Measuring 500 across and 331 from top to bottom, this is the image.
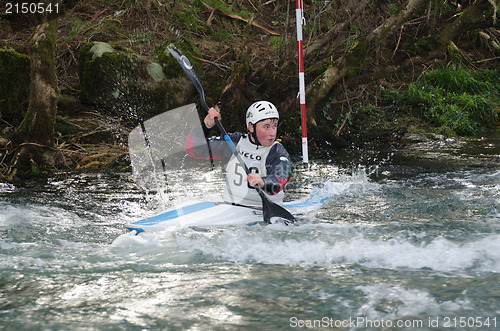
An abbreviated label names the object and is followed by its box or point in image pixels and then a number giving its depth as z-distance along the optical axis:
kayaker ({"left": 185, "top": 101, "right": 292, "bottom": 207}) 7.70
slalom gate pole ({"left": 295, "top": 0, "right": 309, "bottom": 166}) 10.63
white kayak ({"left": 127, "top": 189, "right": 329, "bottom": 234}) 7.36
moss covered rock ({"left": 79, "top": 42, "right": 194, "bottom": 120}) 15.03
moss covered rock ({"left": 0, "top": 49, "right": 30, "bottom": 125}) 13.99
